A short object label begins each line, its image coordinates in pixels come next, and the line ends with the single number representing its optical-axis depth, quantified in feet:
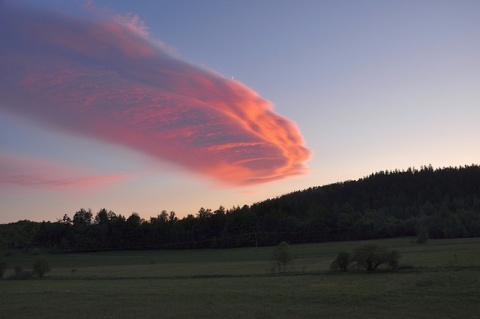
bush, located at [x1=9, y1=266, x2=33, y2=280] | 248.07
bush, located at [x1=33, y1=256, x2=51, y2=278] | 254.27
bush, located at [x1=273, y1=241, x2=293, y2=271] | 224.53
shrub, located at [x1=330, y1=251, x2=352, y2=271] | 191.11
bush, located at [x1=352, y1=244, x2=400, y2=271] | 181.47
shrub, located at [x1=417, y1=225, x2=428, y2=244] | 405.39
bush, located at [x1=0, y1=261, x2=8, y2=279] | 255.70
